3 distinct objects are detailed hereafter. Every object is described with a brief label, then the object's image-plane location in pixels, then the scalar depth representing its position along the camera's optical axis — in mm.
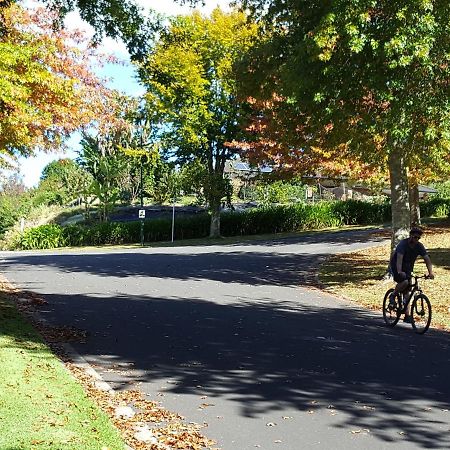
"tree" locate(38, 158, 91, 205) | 50125
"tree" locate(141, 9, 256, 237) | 32531
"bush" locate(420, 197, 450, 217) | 46969
